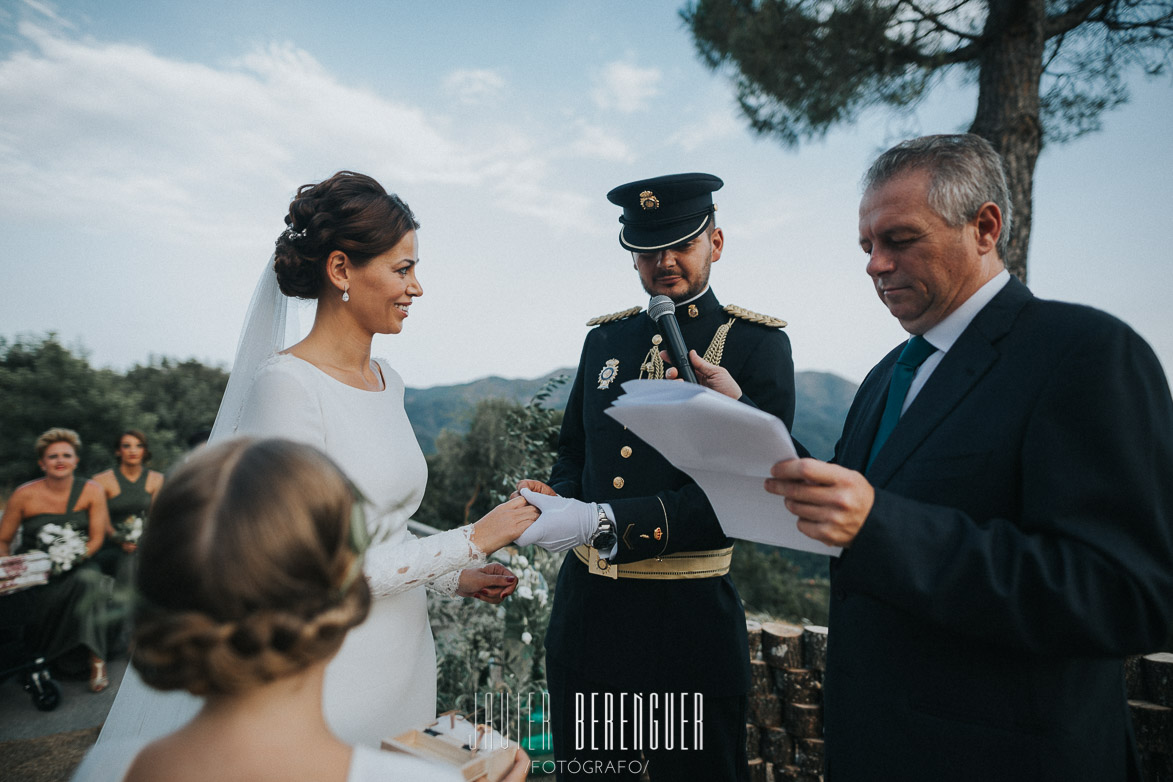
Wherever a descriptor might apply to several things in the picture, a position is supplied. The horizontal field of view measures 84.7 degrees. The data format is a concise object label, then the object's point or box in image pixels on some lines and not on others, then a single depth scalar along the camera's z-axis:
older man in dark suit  1.22
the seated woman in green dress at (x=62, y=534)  5.37
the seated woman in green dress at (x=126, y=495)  6.07
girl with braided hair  0.88
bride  1.84
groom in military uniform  2.13
